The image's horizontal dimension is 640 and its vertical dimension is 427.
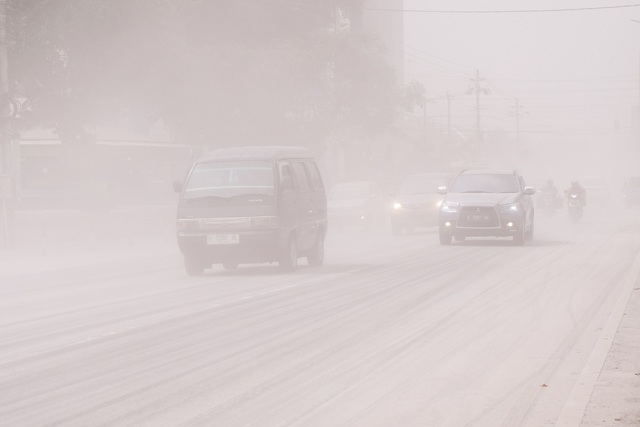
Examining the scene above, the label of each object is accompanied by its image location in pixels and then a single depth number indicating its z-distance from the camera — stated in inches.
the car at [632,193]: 2561.5
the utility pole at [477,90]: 4362.7
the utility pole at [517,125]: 6173.7
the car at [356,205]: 1686.8
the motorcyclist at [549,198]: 1920.5
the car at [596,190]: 2588.6
